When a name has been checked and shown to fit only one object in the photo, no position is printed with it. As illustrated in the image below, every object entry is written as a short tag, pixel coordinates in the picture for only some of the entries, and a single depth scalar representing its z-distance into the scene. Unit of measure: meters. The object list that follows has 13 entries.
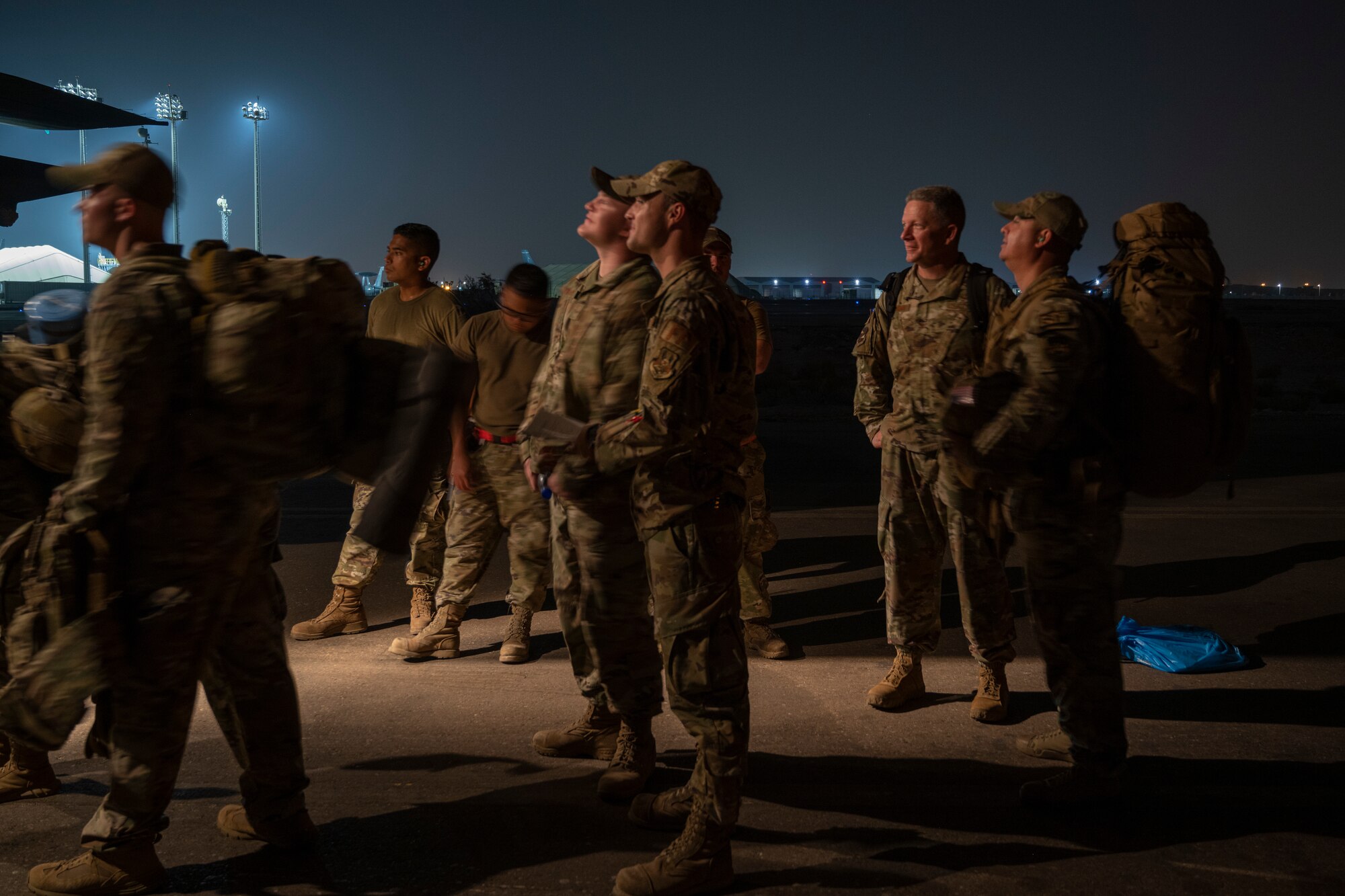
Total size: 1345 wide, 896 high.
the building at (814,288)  94.69
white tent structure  99.38
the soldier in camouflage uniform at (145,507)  2.60
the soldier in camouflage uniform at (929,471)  4.42
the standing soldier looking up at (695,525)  2.91
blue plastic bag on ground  5.17
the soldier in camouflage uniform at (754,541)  5.59
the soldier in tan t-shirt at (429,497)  5.79
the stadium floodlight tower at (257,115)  63.97
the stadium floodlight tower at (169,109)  72.12
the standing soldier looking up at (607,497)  3.46
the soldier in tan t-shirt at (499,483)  5.23
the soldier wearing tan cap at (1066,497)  3.35
